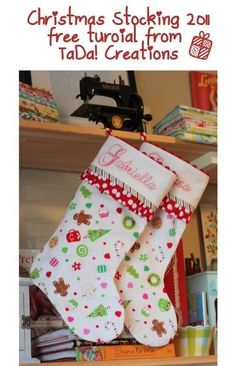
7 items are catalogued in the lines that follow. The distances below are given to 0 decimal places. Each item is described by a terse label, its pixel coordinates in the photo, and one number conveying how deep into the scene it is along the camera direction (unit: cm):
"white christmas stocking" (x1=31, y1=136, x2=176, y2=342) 133
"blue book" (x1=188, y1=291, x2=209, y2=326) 163
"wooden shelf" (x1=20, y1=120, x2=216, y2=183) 146
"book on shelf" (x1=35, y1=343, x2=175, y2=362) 134
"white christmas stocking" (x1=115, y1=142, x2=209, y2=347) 139
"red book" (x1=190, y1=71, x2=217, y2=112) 205
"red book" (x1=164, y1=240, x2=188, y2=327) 153
